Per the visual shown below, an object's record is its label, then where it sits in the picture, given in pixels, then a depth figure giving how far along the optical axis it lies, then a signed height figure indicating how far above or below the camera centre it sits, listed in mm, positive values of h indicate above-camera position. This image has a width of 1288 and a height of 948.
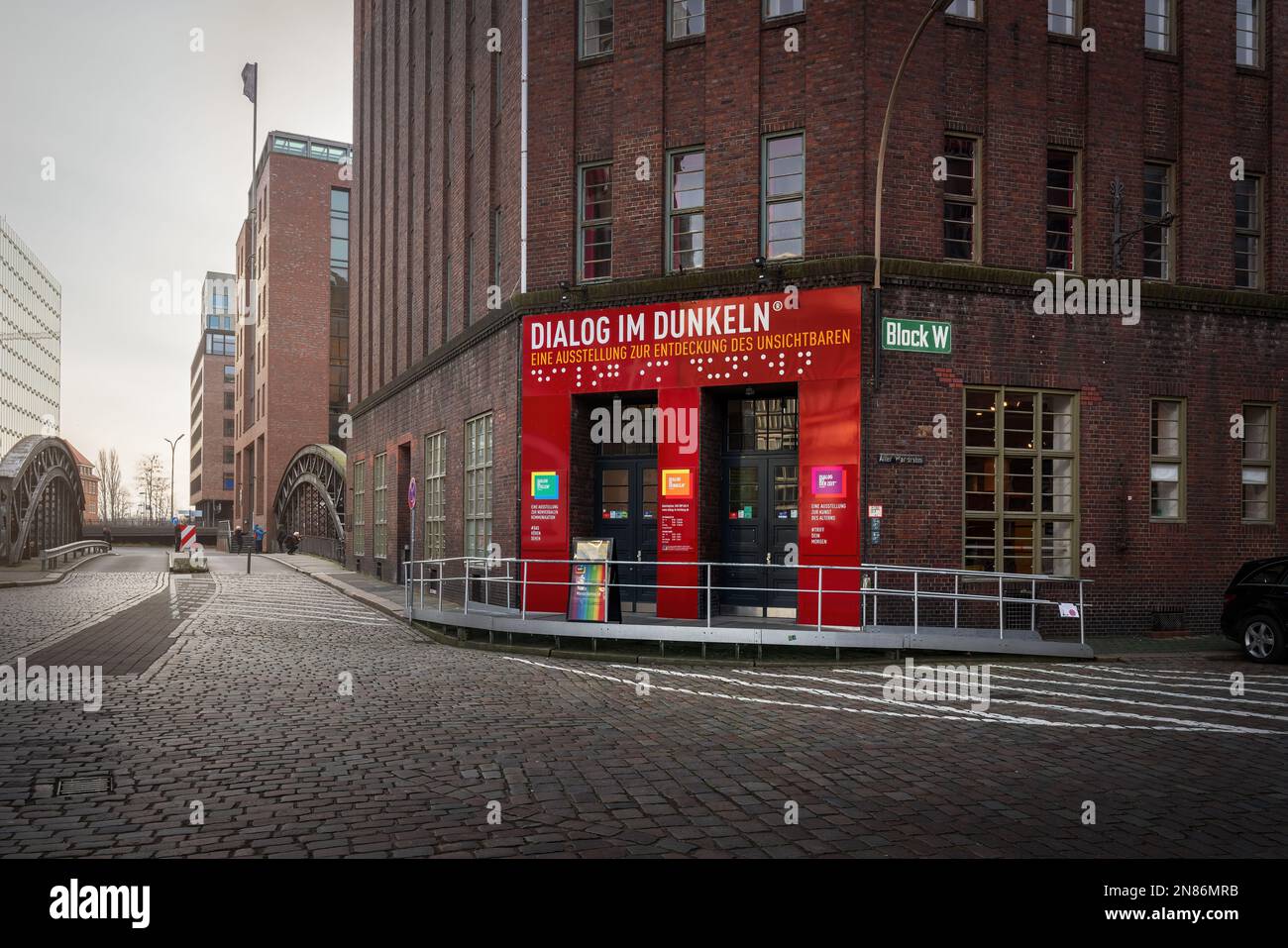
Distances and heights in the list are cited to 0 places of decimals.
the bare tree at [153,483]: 130500 +1964
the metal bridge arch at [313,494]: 52281 +320
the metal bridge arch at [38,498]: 38906 -29
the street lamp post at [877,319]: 15587 +3015
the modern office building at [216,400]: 106250 +10844
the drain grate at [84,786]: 6516 -1921
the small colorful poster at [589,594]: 15203 -1432
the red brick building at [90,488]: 150750 +1498
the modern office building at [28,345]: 79375 +13404
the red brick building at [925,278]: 16578 +3979
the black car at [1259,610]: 14297 -1529
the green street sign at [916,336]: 16391 +2805
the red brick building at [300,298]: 67938 +14006
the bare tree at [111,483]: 148625 +2162
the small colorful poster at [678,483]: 17500 +334
